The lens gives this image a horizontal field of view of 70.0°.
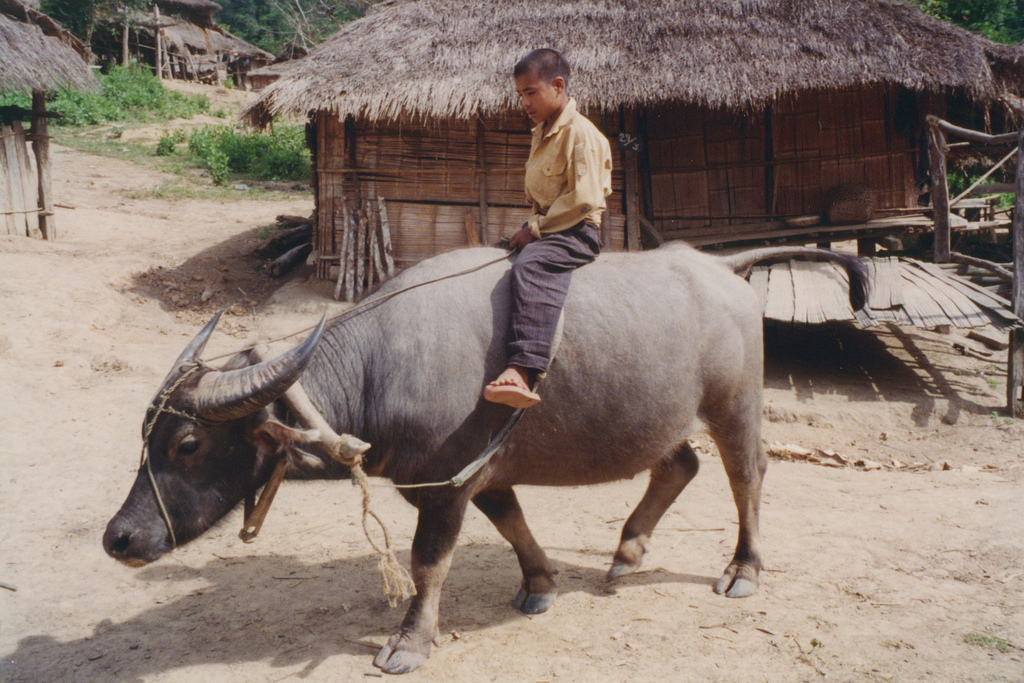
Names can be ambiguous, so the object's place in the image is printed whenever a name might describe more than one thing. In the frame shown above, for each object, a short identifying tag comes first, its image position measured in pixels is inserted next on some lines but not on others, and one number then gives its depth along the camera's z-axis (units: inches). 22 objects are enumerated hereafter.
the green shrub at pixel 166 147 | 727.7
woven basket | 380.8
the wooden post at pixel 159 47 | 1087.0
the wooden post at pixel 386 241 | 404.8
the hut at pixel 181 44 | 1068.5
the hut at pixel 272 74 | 1200.8
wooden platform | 285.9
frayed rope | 117.0
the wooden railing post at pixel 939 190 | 309.4
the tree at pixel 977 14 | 599.0
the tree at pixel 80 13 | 998.4
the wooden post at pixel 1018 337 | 277.1
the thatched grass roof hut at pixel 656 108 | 355.6
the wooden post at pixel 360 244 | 406.9
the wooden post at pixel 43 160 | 447.5
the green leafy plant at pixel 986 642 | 127.2
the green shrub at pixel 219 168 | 669.3
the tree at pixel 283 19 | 1074.7
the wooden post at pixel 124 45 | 1023.0
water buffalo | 116.3
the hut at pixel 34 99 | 421.1
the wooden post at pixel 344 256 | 406.6
